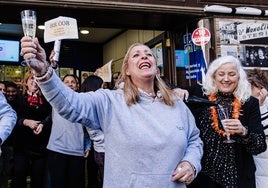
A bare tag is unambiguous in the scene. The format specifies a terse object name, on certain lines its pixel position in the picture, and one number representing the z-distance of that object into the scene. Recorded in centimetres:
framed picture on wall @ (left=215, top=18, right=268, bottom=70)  570
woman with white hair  253
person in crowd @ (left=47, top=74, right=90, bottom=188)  402
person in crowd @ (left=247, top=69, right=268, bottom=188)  282
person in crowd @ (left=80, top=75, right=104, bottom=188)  365
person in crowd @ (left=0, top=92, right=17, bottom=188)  267
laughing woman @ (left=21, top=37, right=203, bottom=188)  183
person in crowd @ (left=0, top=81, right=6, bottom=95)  517
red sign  532
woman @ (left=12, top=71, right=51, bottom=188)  441
